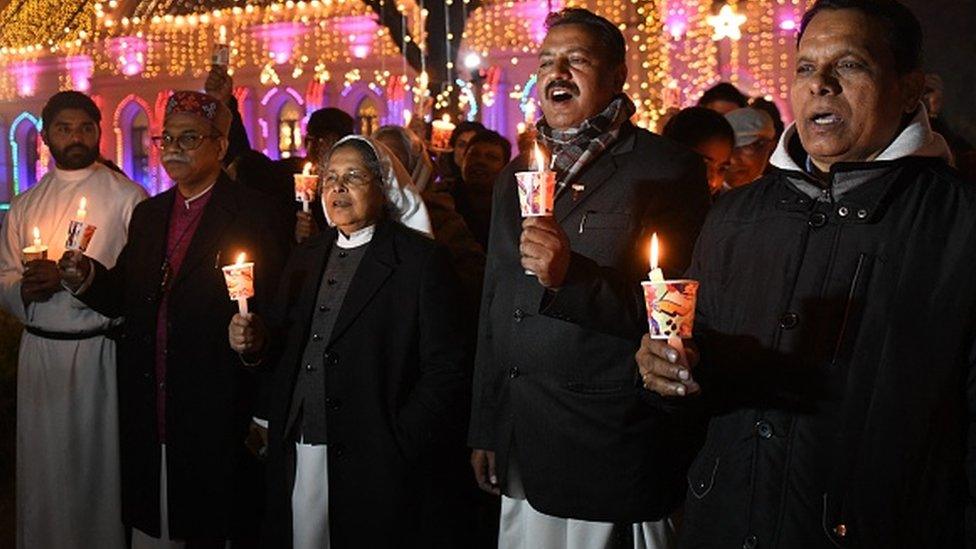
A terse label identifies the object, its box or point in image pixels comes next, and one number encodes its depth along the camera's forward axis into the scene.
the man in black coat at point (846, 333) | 2.30
